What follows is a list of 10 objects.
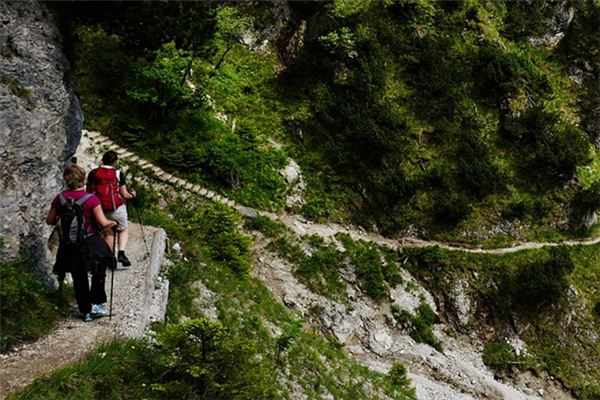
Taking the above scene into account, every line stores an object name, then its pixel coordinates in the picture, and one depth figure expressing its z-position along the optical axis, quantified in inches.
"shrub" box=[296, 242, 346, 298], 887.1
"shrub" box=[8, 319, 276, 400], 276.5
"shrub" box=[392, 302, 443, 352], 916.0
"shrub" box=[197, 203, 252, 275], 697.6
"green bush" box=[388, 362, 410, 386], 709.1
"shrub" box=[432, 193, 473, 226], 1043.3
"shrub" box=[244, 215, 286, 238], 903.4
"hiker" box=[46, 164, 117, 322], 320.8
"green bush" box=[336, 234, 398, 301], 930.7
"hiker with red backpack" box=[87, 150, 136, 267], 419.8
